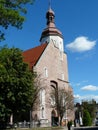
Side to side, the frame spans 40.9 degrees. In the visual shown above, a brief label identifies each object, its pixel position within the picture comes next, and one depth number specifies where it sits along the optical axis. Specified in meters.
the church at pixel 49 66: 26.18
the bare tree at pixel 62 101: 26.29
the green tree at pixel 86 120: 30.62
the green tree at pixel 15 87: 16.94
